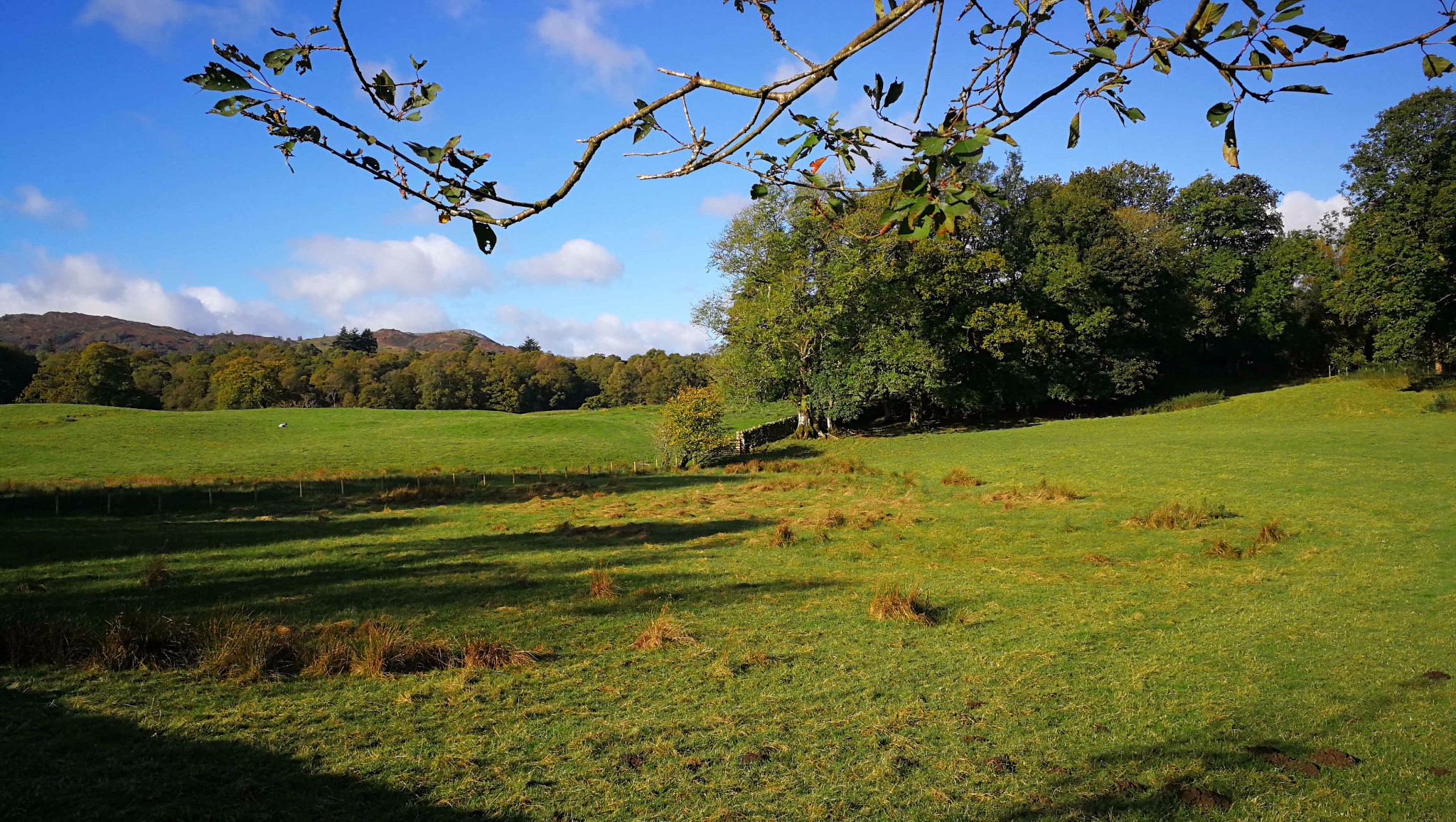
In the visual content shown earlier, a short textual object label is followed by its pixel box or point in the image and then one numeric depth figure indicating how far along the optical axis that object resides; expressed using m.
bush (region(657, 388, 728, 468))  31.70
